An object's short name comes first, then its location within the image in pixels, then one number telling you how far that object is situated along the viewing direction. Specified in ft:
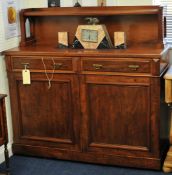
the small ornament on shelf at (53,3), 11.14
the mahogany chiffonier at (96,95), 9.36
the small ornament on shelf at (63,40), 10.67
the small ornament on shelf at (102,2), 10.59
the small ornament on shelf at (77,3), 10.80
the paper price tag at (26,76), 10.18
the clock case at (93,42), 10.07
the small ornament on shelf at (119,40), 10.05
